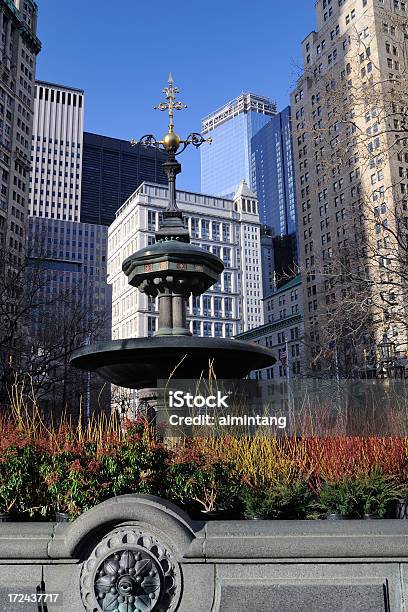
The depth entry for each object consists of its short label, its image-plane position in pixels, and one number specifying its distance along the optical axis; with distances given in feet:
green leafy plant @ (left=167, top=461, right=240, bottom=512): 20.70
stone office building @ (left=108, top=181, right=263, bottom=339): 443.73
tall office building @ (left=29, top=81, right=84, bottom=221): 649.44
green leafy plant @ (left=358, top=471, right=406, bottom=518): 19.54
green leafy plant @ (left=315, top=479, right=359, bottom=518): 19.51
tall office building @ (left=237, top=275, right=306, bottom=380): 327.67
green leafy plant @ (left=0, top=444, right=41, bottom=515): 19.89
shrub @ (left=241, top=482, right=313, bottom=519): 19.60
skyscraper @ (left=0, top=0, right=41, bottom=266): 319.88
